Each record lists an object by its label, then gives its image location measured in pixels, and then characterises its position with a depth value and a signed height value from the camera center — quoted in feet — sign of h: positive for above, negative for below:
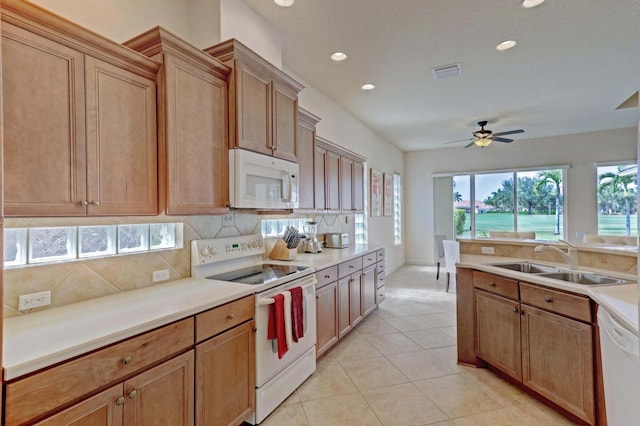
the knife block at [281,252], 10.23 -1.18
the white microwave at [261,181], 7.36 +0.90
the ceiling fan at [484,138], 17.48 +4.20
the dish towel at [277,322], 6.97 -2.37
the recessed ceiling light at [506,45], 9.99 +5.41
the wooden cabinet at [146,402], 3.90 -2.55
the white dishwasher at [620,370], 4.18 -2.33
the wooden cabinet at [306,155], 10.71 +2.11
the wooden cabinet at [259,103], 7.38 +2.94
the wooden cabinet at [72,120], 4.23 +1.53
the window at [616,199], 19.70 +0.79
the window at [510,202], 22.09 +0.78
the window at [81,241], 4.87 -0.42
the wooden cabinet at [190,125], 6.09 +1.94
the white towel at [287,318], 7.21 -2.35
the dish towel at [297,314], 7.52 -2.38
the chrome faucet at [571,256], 8.08 -1.14
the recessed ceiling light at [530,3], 8.07 +5.41
